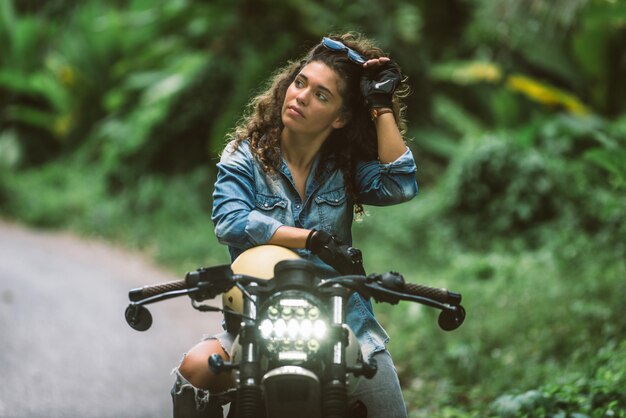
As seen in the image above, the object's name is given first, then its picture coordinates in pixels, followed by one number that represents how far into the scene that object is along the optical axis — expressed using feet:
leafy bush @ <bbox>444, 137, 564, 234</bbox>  70.69
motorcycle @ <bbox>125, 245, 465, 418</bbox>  15.97
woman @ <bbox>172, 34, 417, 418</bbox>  19.07
